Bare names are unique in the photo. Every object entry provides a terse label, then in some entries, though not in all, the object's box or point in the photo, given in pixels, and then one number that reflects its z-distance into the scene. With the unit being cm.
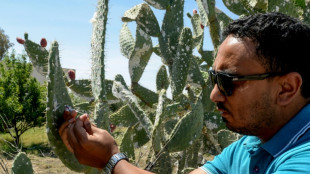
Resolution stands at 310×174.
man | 121
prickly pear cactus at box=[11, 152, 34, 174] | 215
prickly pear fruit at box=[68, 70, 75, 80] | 359
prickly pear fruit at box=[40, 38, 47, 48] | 363
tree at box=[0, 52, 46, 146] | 1175
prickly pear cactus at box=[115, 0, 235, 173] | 276
